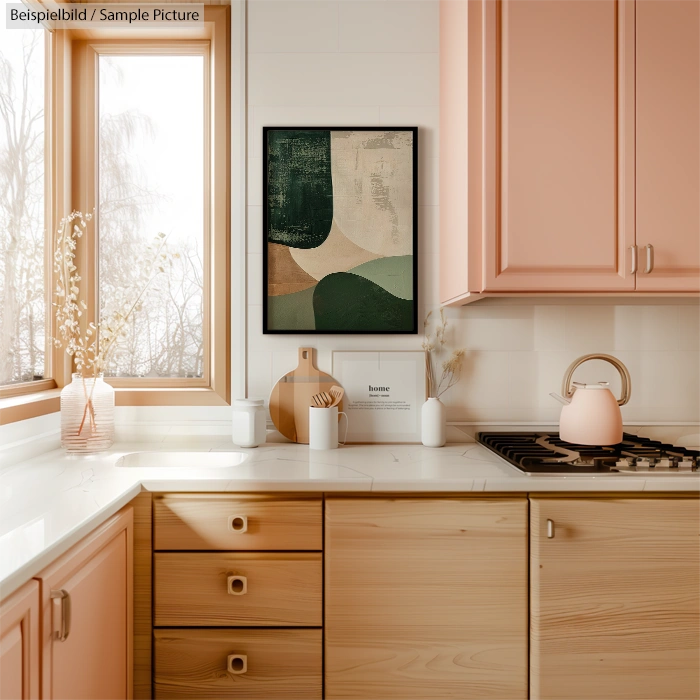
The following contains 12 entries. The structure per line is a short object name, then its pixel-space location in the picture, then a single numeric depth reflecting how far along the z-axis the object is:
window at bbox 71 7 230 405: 2.01
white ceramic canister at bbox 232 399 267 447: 1.79
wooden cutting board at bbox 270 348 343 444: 1.90
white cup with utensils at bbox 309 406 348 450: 1.75
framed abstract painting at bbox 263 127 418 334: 1.92
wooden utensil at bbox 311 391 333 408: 1.88
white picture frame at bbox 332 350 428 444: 1.93
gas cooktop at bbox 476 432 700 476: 1.38
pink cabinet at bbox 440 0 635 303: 1.53
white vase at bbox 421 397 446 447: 1.82
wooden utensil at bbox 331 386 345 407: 1.88
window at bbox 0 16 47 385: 1.69
